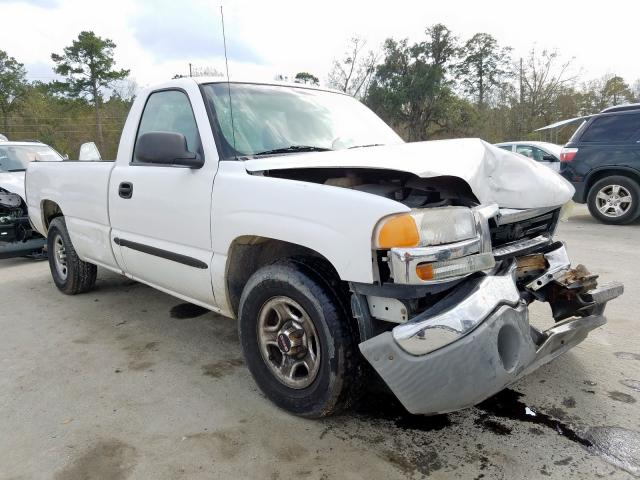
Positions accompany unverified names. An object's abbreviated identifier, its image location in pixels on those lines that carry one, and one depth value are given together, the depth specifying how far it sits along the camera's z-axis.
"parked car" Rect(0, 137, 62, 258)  6.93
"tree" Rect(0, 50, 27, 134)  31.53
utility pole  26.73
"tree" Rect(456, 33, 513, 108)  35.00
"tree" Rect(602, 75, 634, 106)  29.33
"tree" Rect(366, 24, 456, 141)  33.19
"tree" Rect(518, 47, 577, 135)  26.95
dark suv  8.10
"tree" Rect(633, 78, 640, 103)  30.48
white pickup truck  2.08
